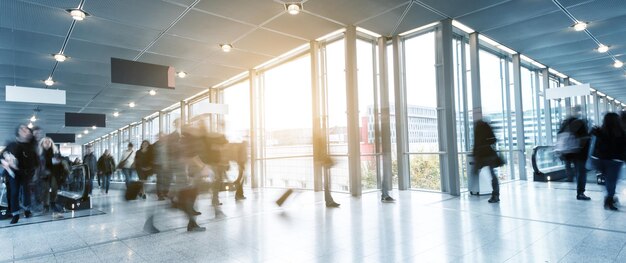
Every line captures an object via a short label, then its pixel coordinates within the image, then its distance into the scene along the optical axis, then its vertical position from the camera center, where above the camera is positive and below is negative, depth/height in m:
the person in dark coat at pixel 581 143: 5.30 -0.16
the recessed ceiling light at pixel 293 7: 5.88 +2.44
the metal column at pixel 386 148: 6.18 -0.17
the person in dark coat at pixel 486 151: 5.55 -0.26
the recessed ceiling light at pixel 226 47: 7.92 +2.38
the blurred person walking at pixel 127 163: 7.90 -0.40
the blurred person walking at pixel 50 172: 5.53 -0.41
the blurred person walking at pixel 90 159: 9.89 -0.34
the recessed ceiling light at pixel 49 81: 10.13 +2.15
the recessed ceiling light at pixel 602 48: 8.98 +2.35
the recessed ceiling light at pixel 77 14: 5.70 +2.38
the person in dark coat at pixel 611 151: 4.70 -0.27
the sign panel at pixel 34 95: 6.54 +1.11
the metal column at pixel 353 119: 7.28 +0.48
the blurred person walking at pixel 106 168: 10.60 -0.66
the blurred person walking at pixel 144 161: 6.72 -0.30
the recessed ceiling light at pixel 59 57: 8.01 +2.28
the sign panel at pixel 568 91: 8.27 +1.12
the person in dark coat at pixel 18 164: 5.07 -0.21
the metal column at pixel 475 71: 7.49 +1.53
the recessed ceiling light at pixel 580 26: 7.21 +2.40
